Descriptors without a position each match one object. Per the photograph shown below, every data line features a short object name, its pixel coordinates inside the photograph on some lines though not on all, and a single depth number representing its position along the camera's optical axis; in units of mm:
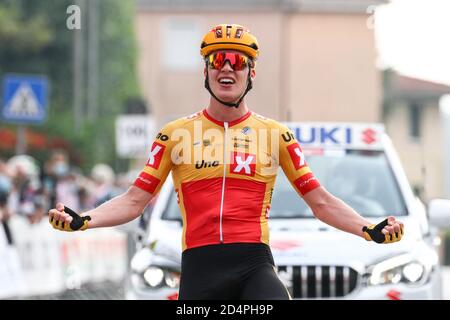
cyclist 6355
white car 8656
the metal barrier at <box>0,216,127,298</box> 18500
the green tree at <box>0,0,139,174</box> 44188
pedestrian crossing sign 20719
